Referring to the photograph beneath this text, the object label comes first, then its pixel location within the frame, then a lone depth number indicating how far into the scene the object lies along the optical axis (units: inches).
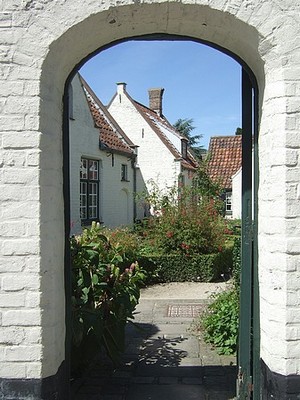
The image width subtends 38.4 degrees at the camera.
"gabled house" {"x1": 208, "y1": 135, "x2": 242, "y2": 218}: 935.7
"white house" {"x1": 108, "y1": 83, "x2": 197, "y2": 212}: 746.2
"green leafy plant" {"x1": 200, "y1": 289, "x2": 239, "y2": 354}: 168.9
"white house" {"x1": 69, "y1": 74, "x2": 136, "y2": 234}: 481.1
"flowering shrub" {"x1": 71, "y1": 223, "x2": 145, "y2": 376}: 132.1
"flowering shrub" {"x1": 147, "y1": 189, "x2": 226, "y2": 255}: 364.8
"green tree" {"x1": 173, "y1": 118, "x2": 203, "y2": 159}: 1911.9
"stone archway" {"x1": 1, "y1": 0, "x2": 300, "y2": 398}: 90.4
